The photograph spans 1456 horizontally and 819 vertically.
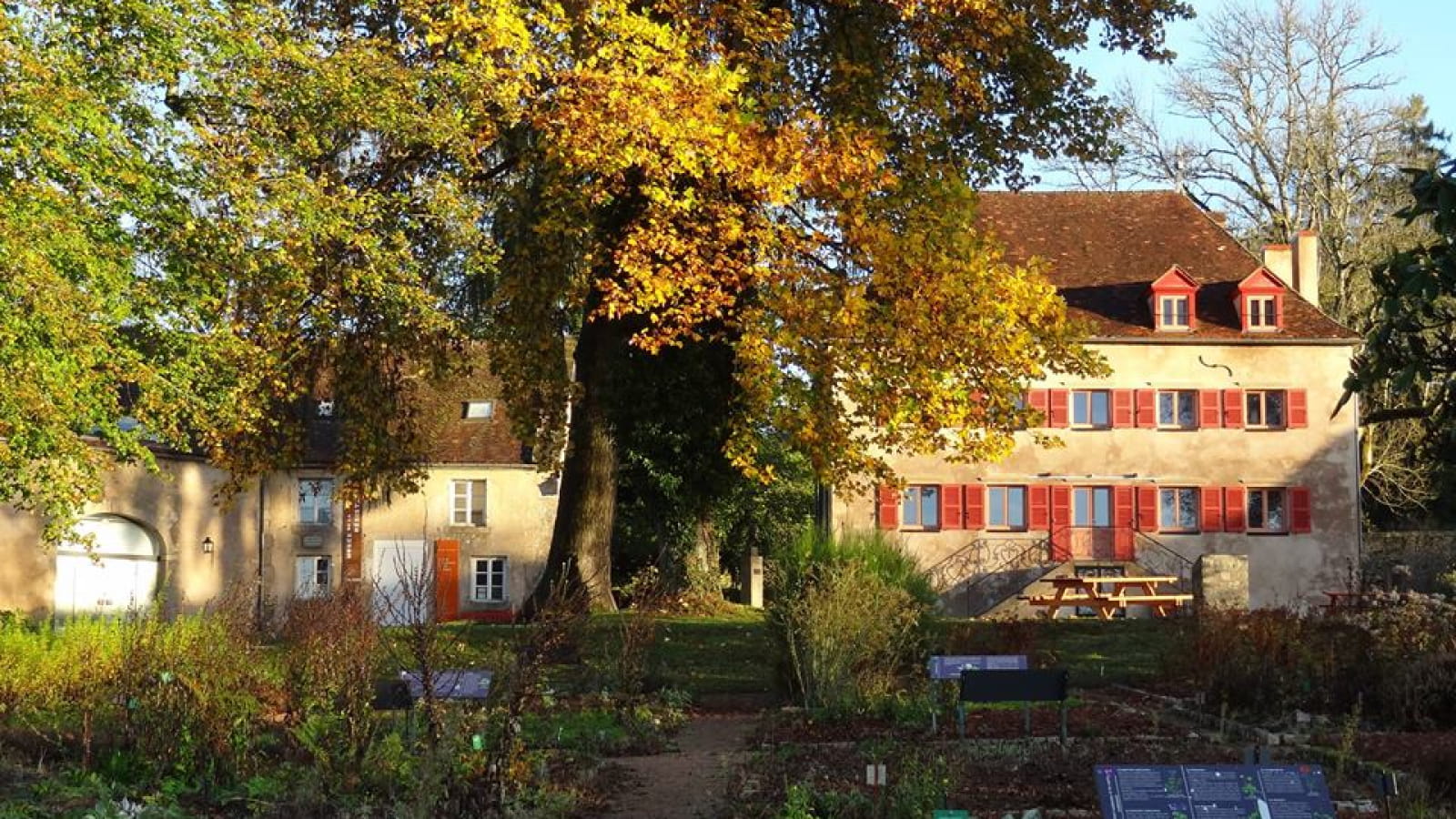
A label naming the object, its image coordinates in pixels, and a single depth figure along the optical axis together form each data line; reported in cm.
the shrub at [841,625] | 1344
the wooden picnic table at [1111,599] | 2970
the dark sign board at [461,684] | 1038
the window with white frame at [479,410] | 4631
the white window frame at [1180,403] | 4144
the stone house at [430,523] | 4206
